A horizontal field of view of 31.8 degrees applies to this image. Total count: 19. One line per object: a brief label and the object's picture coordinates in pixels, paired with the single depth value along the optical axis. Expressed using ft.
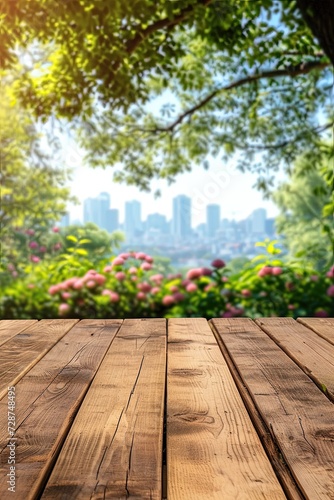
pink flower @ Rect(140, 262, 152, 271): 20.30
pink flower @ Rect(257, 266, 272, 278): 18.47
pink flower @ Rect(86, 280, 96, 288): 19.30
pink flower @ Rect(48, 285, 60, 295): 19.61
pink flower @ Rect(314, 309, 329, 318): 17.80
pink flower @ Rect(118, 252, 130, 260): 20.76
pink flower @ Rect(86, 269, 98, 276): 20.02
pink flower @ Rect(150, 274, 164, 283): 19.67
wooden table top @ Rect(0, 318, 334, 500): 3.32
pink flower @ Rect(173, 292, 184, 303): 18.65
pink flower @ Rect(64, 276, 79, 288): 19.49
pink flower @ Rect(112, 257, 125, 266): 20.42
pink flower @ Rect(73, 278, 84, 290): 19.35
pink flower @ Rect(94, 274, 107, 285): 19.43
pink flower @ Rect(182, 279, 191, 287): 19.15
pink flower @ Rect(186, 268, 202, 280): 19.02
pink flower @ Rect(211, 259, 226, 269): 18.99
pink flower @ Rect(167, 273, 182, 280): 19.70
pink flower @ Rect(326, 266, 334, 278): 18.86
